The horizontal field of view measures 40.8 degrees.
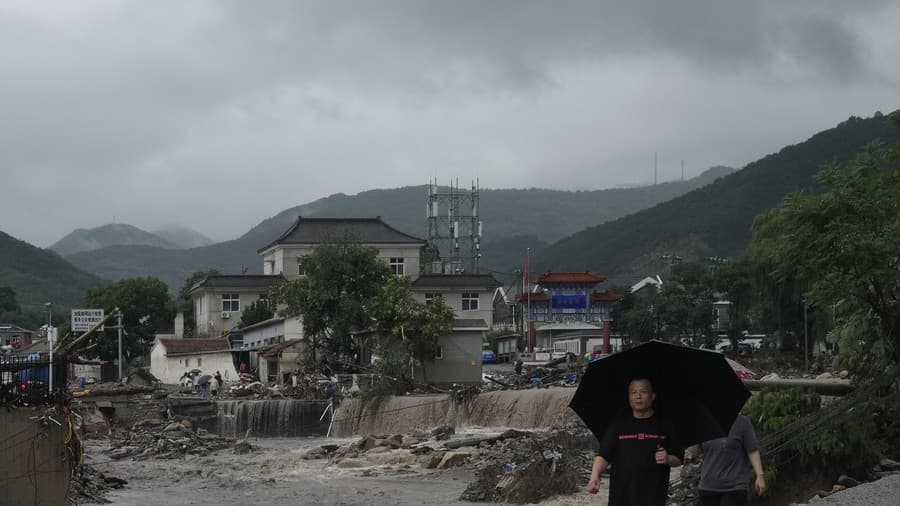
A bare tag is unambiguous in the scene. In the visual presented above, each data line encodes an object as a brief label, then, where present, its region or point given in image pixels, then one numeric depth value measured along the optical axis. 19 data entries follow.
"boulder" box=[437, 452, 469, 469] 31.70
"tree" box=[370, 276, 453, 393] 51.44
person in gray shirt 10.23
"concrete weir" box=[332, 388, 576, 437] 39.62
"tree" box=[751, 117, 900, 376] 20.55
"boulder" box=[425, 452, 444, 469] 31.94
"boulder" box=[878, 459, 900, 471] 17.89
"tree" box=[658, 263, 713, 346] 70.31
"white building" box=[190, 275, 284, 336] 81.12
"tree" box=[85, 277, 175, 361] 84.19
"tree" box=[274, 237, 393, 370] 56.19
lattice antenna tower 98.31
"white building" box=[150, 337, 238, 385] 67.06
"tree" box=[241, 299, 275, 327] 77.88
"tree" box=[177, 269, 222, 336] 88.33
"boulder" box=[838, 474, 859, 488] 17.14
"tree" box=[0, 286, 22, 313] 130.00
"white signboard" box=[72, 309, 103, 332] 59.52
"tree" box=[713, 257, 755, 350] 69.56
